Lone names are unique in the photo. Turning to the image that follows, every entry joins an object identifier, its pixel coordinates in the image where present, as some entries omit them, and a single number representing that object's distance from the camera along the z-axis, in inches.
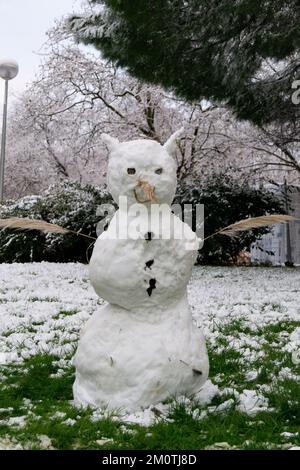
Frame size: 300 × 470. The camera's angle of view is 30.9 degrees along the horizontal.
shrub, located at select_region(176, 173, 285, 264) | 490.3
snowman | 132.0
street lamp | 485.4
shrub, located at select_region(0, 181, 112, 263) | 480.4
